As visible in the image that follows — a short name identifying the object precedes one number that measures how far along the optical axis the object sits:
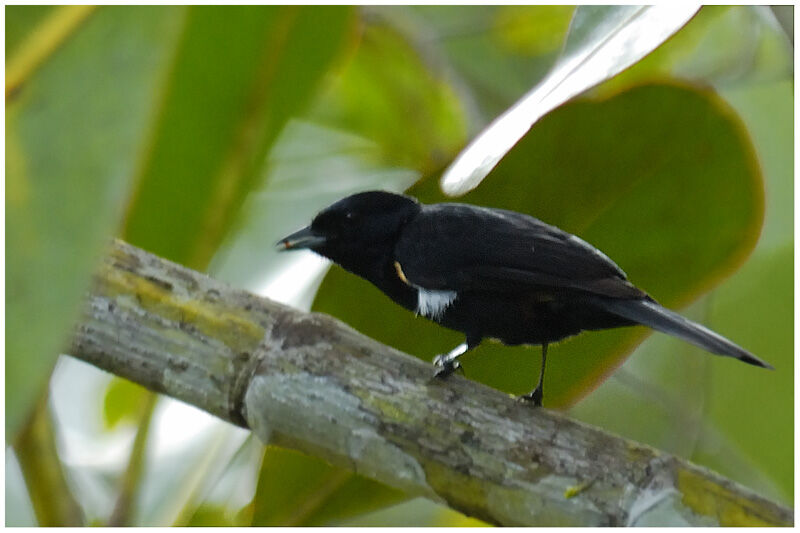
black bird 4.13
